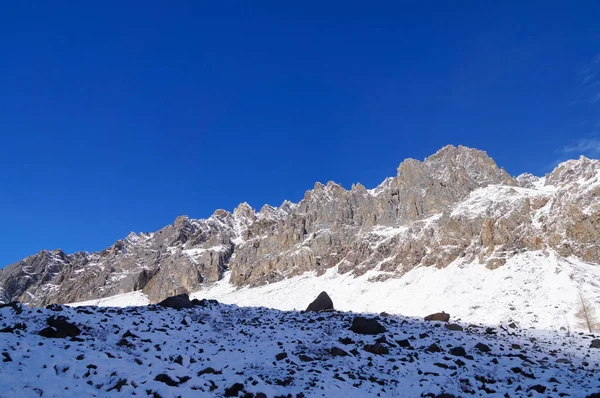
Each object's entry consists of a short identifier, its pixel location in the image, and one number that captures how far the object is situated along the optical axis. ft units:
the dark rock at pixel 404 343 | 67.24
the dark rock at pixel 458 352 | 62.75
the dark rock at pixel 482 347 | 67.15
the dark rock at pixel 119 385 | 36.45
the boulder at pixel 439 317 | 105.70
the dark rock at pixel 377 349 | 61.62
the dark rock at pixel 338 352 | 58.46
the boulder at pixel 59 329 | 52.11
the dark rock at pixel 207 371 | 47.33
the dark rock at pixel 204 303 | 97.49
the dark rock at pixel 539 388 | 47.13
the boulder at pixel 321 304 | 112.06
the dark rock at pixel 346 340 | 66.54
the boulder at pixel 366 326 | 75.20
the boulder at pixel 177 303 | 92.22
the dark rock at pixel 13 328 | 50.40
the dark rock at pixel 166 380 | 41.09
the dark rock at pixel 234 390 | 41.08
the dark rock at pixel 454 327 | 88.33
